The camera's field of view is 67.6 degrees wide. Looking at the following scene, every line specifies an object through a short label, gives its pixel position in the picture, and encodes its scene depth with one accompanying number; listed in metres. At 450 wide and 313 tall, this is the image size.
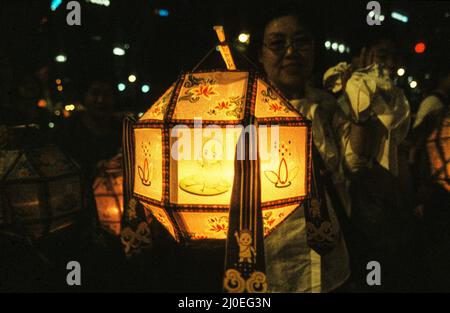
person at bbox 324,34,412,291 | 2.36
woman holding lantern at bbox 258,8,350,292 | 2.21
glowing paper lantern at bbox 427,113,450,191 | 2.08
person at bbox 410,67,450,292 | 2.13
